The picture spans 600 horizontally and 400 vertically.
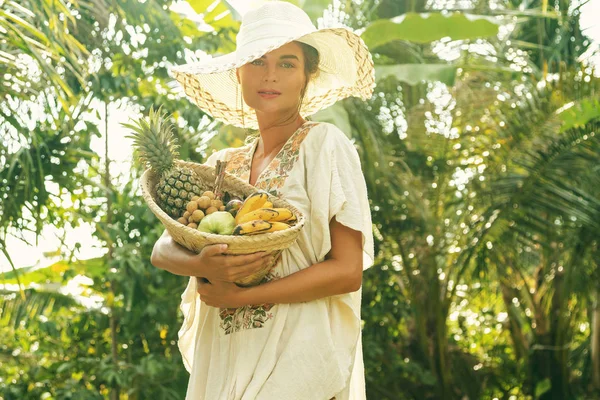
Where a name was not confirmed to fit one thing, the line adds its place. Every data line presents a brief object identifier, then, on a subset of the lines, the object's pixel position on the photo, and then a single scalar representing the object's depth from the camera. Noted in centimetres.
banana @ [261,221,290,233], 215
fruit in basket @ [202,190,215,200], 233
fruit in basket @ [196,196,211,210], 228
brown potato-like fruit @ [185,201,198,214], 228
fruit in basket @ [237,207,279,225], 216
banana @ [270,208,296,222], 219
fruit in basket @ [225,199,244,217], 228
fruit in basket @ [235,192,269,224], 222
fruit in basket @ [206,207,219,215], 227
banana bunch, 214
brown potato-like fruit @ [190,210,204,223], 225
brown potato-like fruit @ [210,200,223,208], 229
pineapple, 235
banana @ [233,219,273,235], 213
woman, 233
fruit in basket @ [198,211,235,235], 220
